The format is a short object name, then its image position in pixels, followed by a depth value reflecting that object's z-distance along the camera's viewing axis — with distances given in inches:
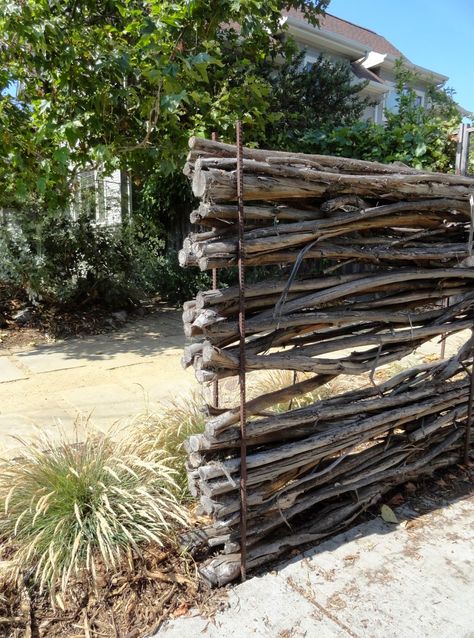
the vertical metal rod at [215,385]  94.8
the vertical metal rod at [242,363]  78.0
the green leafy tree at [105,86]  216.7
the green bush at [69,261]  271.4
